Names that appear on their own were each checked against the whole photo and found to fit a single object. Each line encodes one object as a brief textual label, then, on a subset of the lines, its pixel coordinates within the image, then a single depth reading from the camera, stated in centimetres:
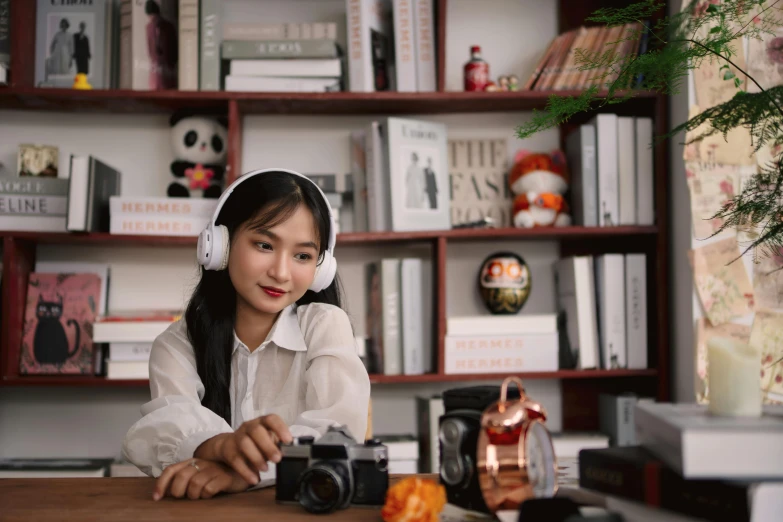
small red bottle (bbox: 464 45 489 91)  215
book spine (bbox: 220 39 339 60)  207
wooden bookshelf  201
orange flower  68
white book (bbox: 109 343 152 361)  201
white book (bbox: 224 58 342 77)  208
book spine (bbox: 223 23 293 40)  210
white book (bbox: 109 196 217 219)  201
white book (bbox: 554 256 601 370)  208
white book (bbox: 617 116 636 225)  209
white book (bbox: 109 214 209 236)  201
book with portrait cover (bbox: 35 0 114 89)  212
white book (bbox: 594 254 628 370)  208
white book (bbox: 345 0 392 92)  208
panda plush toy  213
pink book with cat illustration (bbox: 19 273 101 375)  204
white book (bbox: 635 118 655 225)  210
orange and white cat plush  212
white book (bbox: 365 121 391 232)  210
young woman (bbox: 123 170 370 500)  107
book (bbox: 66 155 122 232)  194
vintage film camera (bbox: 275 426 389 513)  78
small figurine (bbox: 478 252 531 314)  212
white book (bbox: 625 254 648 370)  208
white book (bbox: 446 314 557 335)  204
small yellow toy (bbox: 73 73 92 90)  203
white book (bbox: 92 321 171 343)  200
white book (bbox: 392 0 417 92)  209
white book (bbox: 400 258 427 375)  208
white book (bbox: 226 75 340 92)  207
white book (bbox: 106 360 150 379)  200
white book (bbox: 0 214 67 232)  203
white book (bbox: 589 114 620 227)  209
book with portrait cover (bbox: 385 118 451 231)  208
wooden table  78
